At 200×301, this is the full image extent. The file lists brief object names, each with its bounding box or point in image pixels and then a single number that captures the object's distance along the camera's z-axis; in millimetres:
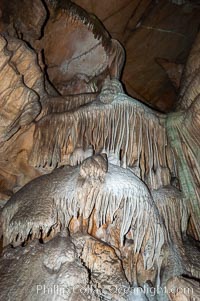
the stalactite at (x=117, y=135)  3688
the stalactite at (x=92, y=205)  3057
